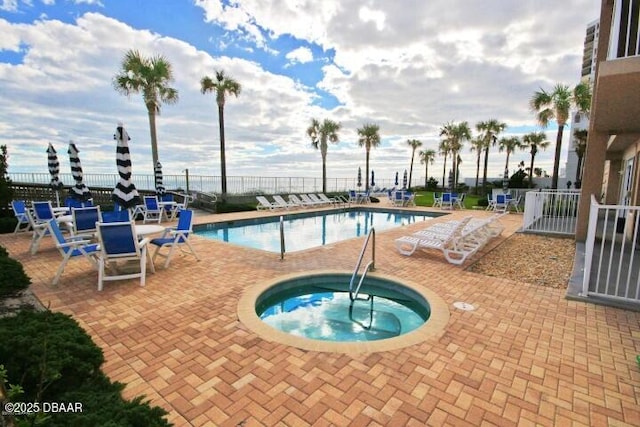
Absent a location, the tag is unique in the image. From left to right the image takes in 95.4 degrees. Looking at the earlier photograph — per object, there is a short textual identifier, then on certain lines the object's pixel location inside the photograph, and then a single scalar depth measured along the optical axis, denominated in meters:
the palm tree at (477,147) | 30.77
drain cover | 3.65
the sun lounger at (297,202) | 17.45
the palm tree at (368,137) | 27.30
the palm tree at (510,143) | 32.72
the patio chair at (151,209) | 11.17
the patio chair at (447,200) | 17.51
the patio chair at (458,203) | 17.52
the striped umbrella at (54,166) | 9.88
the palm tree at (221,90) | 15.38
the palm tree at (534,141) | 30.78
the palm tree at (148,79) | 13.59
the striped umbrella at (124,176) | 5.93
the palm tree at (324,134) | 24.52
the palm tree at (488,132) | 27.95
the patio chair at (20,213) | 8.50
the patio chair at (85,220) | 6.23
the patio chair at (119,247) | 4.32
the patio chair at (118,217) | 5.87
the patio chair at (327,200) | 19.02
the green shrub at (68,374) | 1.50
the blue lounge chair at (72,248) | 4.49
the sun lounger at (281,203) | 16.42
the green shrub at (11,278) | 3.92
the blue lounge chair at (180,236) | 5.36
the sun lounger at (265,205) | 15.75
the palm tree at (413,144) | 37.81
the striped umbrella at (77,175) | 8.73
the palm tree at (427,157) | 43.28
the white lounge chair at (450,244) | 5.76
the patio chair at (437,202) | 18.24
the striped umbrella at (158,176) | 13.43
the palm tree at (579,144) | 22.95
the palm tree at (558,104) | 14.91
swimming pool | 9.00
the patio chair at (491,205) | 15.60
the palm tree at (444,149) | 31.52
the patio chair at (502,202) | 15.11
